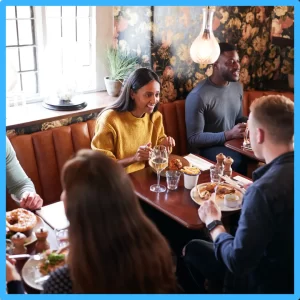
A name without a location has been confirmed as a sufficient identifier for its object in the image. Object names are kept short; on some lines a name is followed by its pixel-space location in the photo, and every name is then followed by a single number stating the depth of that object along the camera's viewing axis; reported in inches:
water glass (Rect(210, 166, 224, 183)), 81.2
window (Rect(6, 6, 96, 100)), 105.0
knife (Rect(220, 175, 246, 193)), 77.4
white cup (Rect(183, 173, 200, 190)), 77.9
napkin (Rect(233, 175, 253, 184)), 81.5
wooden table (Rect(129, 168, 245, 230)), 68.6
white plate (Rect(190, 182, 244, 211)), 71.9
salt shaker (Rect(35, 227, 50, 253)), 57.9
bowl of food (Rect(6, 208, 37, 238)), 60.9
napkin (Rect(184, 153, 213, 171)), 88.7
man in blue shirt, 53.1
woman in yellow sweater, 89.9
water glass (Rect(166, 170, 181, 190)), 77.5
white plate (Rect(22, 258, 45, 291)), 52.1
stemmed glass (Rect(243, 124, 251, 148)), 99.4
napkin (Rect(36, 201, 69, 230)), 65.3
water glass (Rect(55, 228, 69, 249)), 59.7
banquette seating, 95.0
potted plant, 117.2
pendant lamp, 103.1
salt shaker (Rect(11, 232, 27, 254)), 56.9
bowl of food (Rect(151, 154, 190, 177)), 84.5
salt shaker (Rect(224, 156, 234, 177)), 83.3
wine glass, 78.7
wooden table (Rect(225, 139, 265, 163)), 95.9
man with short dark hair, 112.7
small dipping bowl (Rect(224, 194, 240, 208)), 71.9
